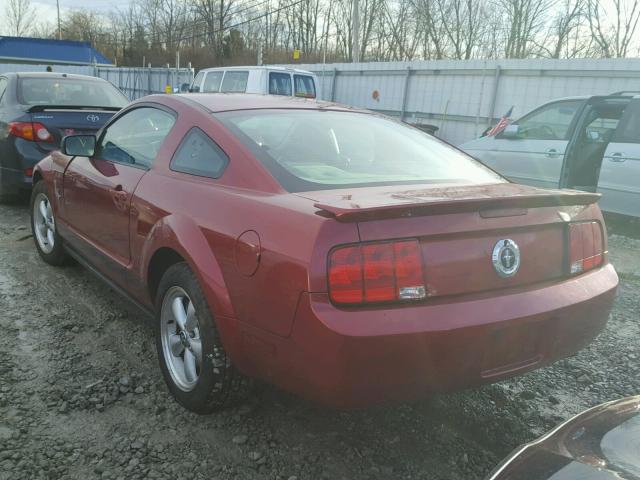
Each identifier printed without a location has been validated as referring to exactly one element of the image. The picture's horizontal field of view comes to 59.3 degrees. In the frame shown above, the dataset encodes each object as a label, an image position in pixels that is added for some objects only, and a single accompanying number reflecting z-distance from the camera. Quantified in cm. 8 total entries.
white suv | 648
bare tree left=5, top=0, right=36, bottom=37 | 6216
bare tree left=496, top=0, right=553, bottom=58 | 3253
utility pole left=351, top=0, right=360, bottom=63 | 2274
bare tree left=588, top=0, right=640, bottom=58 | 3078
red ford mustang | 193
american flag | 789
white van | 1240
